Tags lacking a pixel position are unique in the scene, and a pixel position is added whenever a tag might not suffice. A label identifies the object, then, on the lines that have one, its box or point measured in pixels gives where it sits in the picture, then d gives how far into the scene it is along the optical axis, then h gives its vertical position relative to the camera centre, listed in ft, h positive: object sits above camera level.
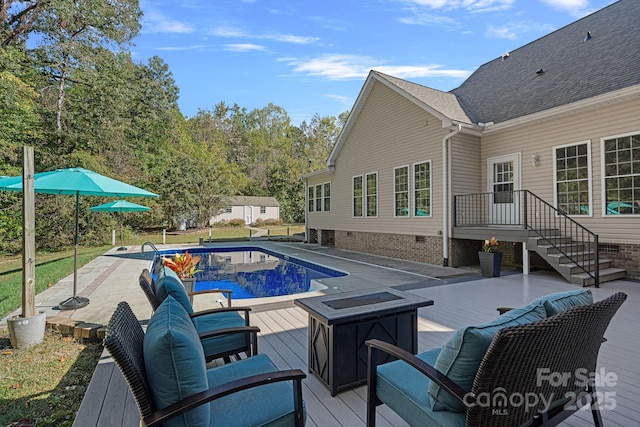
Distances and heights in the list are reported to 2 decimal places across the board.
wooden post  11.74 -0.74
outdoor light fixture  27.04 +4.68
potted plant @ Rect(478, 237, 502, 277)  24.61 -3.44
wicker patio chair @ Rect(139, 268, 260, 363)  9.05 -3.42
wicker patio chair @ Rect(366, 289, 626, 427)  4.64 -2.51
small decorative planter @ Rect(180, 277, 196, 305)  16.42 -3.40
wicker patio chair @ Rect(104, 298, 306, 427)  4.54 -2.81
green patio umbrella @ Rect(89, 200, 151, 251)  37.11 +1.26
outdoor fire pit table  8.69 -3.29
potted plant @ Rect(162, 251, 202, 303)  16.72 -2.65
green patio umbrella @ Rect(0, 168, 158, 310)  15.15 +1.59
